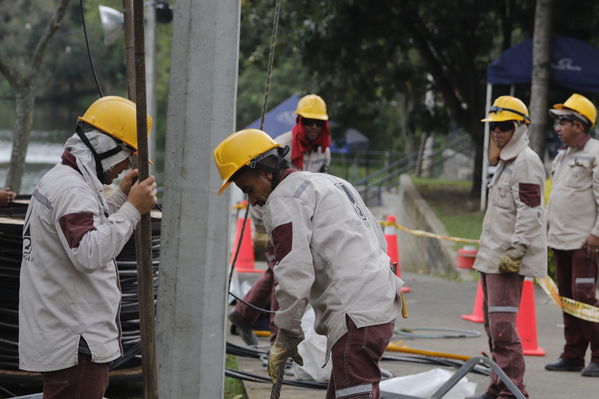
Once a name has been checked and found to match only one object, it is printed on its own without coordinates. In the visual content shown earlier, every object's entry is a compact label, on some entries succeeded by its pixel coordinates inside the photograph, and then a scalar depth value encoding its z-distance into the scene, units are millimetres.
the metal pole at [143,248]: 6159
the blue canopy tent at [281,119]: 36077
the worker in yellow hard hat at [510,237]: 9640
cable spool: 9257
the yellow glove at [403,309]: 7238
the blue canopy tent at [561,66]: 25283
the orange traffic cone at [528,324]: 12444
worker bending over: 6634
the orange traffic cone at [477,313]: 14766
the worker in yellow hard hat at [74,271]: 6120
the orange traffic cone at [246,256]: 19490
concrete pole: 6908
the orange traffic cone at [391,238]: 16376
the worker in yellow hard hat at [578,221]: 11236
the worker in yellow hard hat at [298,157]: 12246
